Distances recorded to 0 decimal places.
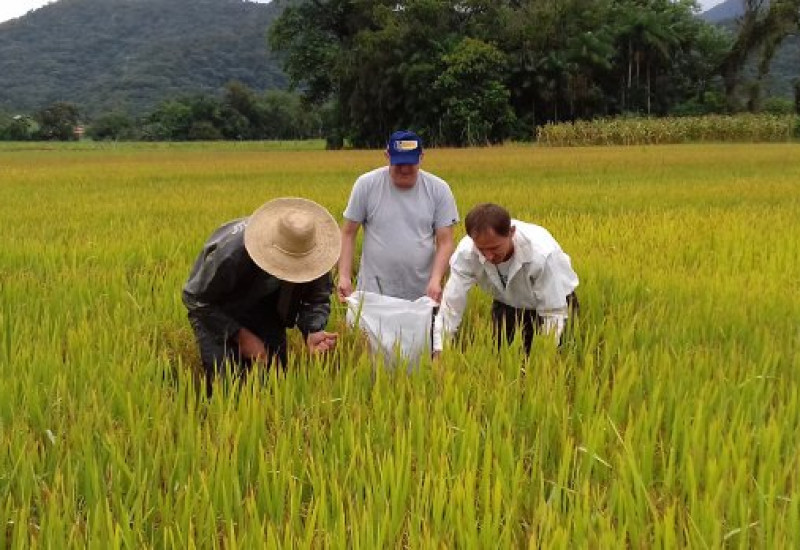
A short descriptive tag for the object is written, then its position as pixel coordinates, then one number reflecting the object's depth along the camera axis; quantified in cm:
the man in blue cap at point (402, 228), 360
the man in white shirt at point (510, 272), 265
